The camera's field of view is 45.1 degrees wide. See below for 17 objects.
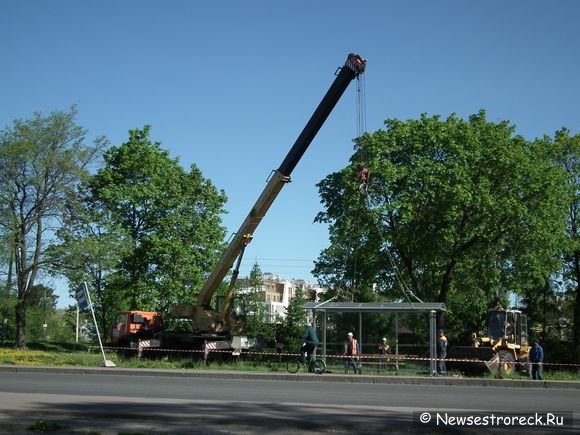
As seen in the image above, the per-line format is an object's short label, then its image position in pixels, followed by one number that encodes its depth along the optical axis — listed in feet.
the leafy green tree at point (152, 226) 155.84
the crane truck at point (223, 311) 90.63
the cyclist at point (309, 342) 86.63
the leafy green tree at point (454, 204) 124.36
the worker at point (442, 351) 87.20
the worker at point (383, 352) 91.35
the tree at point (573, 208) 153.90
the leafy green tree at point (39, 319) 258.37
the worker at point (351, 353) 88.43
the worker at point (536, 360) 86.07
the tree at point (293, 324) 165.66
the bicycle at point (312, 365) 84.38
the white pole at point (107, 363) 87.22
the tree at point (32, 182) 139.95
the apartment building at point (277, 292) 495.61
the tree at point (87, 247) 141.18
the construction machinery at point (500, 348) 89.51
